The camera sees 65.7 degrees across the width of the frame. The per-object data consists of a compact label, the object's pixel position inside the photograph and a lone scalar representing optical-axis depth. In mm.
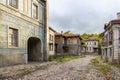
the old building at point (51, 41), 18679
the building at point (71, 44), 24505
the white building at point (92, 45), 37610
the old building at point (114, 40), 10071
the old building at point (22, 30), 7421
